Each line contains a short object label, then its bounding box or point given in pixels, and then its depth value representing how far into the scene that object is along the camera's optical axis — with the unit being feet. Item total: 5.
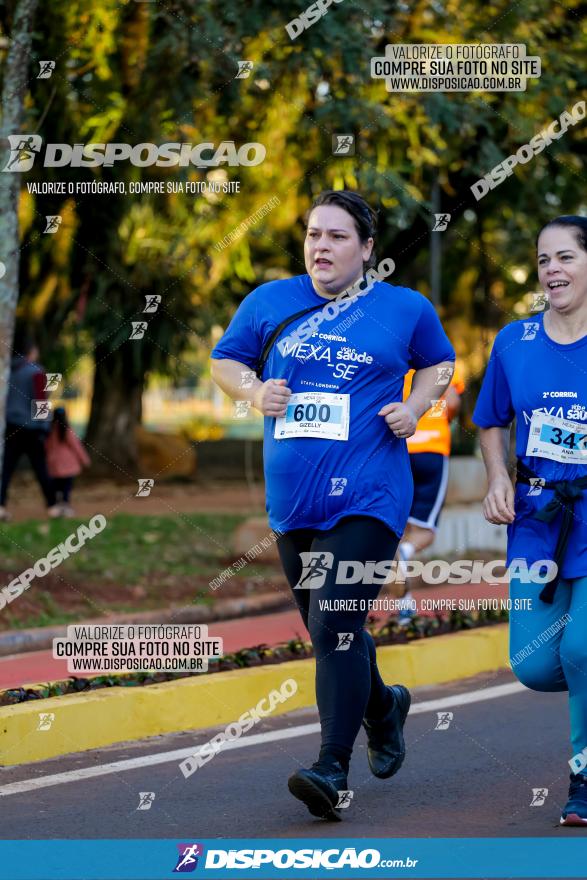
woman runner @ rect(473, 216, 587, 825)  34.45
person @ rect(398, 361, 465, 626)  60.18
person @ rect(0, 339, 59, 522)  103.45
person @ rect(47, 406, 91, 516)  107.65
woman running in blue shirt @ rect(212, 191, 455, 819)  35.12
